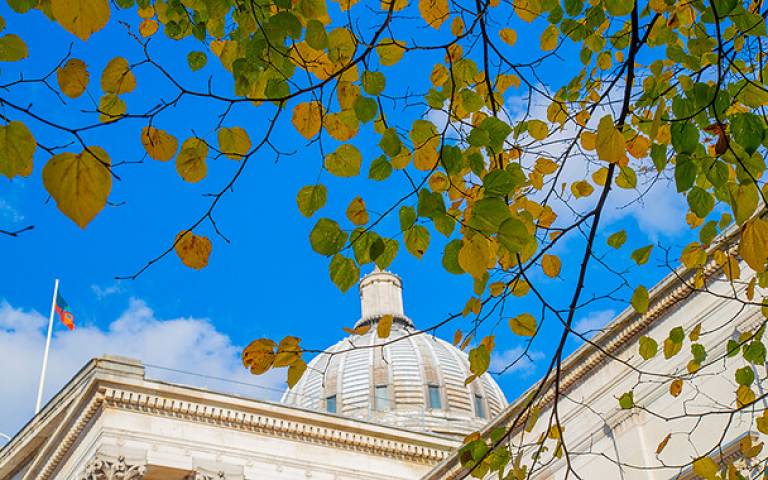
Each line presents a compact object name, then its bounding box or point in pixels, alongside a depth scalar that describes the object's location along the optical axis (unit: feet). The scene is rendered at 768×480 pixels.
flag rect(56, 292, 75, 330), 121.70
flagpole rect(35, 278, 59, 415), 116.32
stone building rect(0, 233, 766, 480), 46.65
